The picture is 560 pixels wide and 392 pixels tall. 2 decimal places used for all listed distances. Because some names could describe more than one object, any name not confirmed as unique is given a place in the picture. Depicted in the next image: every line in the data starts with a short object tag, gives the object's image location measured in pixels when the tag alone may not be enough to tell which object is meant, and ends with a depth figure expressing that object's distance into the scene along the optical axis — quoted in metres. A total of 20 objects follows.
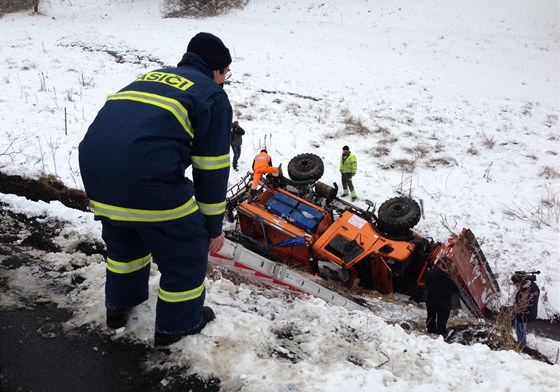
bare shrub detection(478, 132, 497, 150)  12.07
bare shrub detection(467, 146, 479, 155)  11.81
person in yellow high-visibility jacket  9.74
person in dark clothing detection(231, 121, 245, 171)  10.62
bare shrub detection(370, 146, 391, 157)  11.77
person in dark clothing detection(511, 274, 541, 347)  5.59
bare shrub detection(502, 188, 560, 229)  8.98
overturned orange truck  6.31
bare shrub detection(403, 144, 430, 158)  11.71
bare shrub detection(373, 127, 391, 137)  12.84
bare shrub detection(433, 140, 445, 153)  12.01
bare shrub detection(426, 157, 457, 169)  11.30
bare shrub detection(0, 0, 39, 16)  25.01
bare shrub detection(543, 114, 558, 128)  13.18
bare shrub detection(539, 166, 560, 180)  10.45
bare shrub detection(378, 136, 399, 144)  12.38
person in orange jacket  7.78
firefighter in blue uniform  2.13
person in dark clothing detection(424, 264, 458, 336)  5.27
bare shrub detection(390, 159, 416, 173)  11.06
